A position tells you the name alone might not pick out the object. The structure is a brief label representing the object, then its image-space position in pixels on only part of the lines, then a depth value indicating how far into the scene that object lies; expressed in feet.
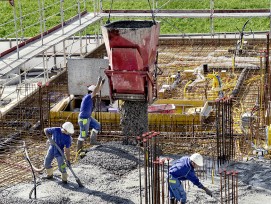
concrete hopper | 61.26
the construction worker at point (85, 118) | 62.39
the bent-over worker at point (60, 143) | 56.24
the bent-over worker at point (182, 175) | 50.80
